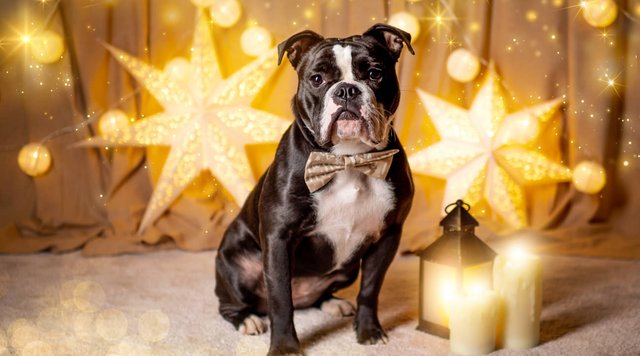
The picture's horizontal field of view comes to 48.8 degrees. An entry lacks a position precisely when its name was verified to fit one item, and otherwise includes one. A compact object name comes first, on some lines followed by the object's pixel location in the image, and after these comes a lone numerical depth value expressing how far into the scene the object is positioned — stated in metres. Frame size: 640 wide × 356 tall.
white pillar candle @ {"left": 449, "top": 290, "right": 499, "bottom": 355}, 1.85
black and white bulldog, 1.79
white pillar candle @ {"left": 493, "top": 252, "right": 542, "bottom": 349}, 1.90
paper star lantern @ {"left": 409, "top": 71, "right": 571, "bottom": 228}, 3.03
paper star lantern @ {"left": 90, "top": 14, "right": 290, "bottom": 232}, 3.09
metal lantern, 1.94
